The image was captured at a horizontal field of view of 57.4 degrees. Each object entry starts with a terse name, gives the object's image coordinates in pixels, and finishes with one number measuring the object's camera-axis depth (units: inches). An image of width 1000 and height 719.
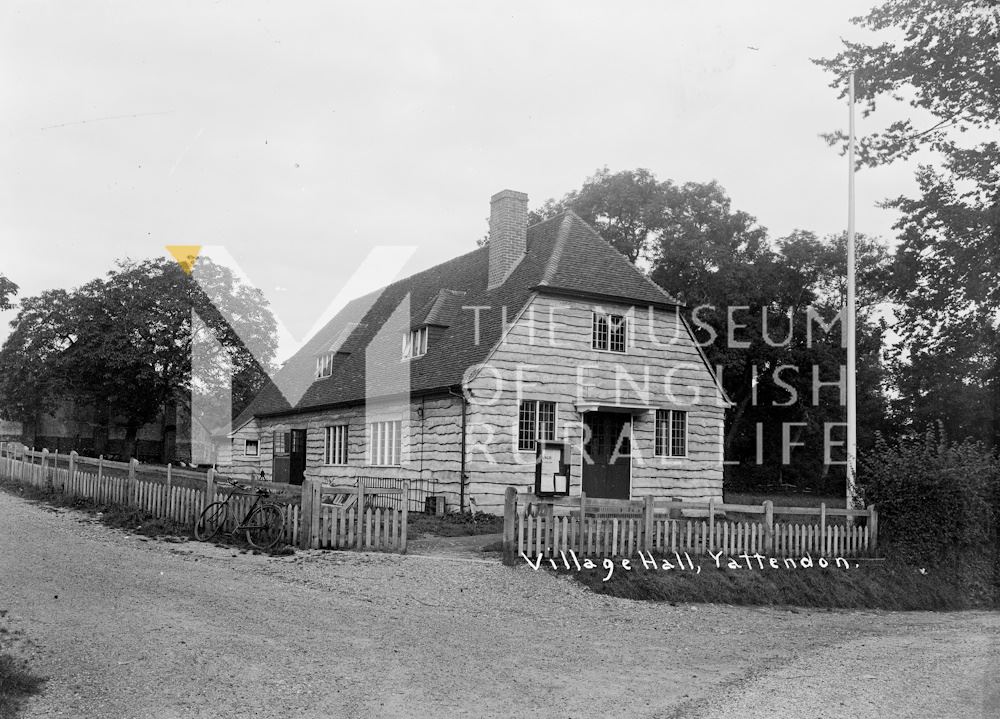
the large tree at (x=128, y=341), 1987.0
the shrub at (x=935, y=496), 645.3
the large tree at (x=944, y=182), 980.6
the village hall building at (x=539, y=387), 902.4
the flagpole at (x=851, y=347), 766.5
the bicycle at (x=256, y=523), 596.4
